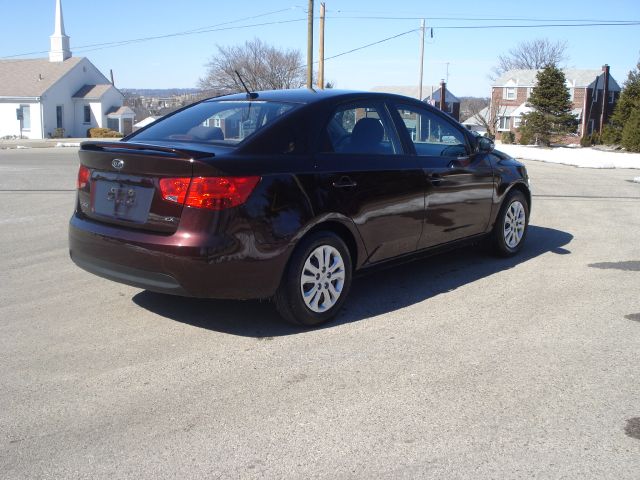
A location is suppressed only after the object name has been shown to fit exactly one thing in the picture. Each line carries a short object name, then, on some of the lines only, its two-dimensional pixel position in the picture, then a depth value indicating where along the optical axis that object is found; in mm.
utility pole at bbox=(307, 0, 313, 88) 29591
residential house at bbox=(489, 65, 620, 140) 70875
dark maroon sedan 4367
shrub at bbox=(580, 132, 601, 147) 49156
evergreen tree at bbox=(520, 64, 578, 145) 45500
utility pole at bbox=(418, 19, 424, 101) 45125
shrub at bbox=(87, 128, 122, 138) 46984
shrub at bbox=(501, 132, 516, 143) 55969
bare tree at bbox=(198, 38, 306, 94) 54344
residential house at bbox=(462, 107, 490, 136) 81331
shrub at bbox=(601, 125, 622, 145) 38656
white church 51562
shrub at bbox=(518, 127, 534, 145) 46969
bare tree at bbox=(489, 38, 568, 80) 91250
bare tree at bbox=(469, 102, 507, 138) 70706
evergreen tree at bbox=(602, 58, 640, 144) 39312
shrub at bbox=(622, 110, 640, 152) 30438
